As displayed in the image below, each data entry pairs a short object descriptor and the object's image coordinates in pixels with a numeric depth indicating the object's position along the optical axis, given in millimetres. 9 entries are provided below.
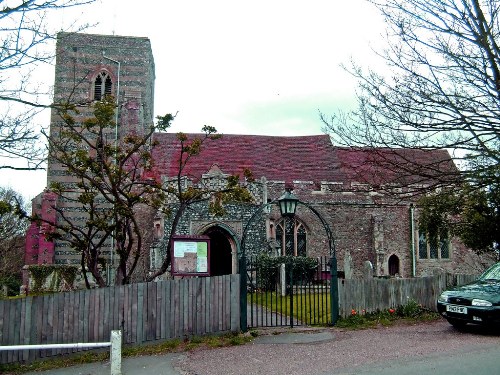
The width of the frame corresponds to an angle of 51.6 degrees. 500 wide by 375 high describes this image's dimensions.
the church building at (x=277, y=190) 24016
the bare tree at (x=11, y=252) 29266
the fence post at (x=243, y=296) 10017
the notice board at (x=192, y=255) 10555
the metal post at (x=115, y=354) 7234
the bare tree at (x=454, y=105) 8406
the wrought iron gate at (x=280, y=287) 10062
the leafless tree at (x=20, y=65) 7148
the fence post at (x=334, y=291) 10844
